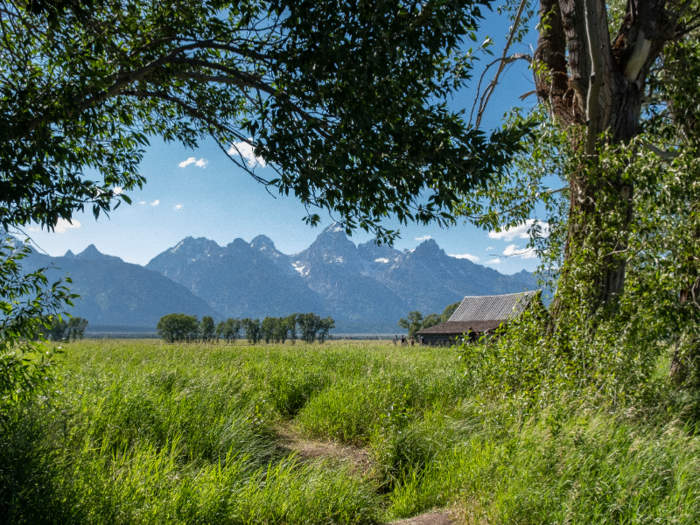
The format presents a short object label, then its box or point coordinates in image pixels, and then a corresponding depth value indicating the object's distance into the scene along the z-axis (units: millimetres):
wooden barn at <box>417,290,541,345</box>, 48744
